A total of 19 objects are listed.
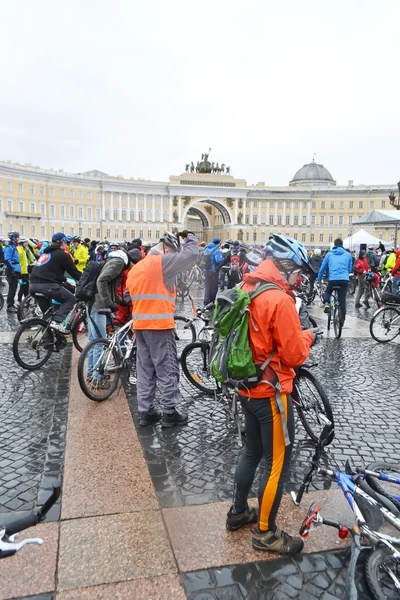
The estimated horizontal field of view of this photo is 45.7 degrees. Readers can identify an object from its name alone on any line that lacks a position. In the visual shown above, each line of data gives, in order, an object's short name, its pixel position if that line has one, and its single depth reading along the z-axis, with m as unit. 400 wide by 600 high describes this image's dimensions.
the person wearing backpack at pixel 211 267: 12.84
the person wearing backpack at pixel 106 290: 5.55
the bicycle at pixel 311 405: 4.17
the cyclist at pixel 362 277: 14.19
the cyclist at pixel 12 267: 12.08
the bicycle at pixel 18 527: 2.03
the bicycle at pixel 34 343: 6.70
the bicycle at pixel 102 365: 5.41
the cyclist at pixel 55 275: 7.42
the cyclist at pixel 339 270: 9.07
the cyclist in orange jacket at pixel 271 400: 2.64
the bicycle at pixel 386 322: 8.74
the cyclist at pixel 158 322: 4.54
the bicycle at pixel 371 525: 2.31
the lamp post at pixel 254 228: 94.43
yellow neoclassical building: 83.19
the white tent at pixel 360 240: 28.64
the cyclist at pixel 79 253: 15.37
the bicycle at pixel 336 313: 9.15
